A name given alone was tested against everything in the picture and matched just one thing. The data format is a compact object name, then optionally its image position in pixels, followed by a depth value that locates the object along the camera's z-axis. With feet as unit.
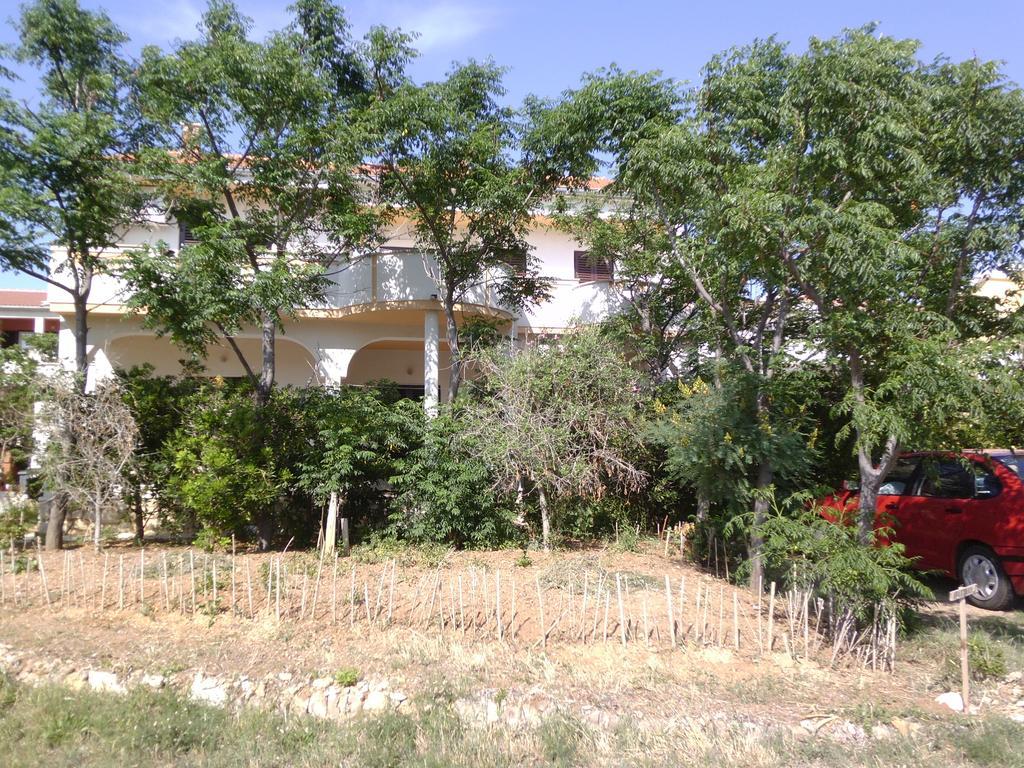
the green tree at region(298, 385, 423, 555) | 29.58
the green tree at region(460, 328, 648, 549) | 29.04
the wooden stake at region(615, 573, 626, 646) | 19.36
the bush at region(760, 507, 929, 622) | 17.94
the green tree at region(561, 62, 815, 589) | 21.09
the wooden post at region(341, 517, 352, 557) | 29.19
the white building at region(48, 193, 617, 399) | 40.22
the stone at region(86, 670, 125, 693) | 17.85
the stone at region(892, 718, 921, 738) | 15.44
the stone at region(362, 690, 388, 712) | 17.02
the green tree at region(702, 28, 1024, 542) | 18.08
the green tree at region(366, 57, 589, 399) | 31.48
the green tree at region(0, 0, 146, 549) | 26.45
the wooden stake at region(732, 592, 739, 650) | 19.24
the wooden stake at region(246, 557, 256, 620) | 21.44
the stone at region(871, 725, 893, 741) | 15.30
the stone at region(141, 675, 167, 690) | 17.81
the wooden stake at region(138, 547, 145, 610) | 22.01
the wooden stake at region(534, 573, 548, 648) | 19.60
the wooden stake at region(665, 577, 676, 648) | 19.26
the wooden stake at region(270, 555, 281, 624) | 20.76
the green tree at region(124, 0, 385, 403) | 25.82
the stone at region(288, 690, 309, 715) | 17.26
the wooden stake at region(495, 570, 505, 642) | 19.57
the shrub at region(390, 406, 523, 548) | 29.96
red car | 23.03
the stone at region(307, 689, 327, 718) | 17.17
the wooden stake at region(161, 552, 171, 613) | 21.94
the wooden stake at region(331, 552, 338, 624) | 20.94
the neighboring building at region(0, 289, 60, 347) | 67.97
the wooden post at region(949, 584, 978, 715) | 16.20
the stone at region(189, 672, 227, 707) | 17.39
